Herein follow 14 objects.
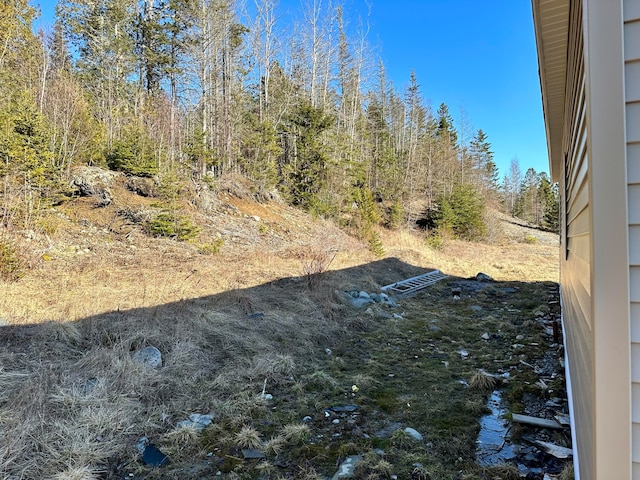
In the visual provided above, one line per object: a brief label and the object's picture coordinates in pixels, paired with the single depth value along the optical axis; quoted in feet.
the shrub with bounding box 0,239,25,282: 15.71
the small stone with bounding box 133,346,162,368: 11.09
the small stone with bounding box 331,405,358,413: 9.78
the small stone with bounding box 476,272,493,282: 31.52
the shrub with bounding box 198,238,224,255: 25.55
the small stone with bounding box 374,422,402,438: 8.60
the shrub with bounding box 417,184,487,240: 58.86
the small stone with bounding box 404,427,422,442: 8.41
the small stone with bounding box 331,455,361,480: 7.12
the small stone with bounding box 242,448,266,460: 7.76
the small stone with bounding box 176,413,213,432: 8.73
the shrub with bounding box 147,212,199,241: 25.77
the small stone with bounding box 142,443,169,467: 7.49
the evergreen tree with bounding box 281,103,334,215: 43.98
